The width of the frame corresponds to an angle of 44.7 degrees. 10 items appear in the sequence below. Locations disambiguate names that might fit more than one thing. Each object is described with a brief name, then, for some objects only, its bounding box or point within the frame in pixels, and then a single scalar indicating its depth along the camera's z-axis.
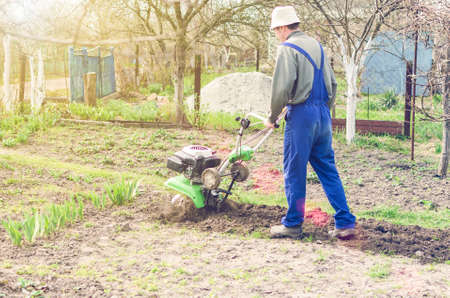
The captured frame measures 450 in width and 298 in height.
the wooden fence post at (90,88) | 13.18
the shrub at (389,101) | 15.68
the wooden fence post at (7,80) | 12.46
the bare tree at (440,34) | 7.16
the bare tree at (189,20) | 11.24
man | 5.03
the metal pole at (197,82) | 12.22
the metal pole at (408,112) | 10.92
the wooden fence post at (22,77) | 13.29
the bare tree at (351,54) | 9.55
